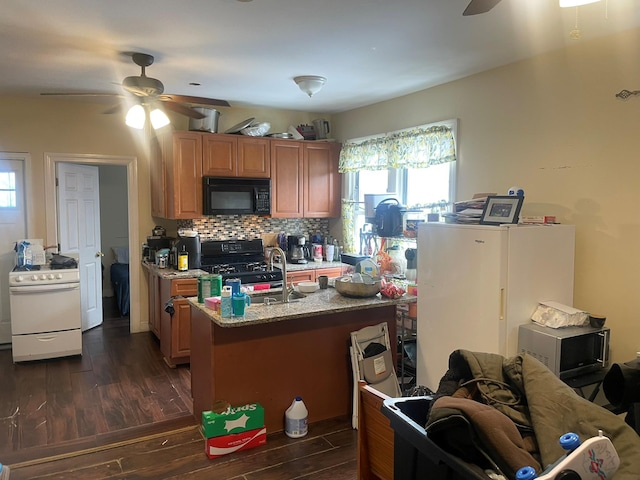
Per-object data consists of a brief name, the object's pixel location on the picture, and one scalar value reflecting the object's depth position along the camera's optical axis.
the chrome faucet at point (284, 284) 3.17
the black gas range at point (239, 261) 4.79
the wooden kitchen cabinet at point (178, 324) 4.42
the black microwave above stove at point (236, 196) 4.93
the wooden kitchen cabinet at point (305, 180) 5.38
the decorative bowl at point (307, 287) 3.60
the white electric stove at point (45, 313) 4.48
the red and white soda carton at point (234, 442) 2.88
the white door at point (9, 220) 4.92
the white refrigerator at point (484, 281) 2.74
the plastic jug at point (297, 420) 3.12
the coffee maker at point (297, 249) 5.44
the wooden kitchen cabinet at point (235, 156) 4.95
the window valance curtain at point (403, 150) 4.13
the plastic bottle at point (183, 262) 4.73
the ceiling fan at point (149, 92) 3.37
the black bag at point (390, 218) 4.54
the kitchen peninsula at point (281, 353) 3.02
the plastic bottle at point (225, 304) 2.89
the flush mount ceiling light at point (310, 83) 4.07
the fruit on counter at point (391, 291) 3.41
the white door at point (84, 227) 5.29
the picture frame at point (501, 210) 2.83
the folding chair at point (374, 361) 3.25
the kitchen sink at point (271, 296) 3.43
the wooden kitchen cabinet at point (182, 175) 4.79
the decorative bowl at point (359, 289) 3.38
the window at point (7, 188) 4.92
